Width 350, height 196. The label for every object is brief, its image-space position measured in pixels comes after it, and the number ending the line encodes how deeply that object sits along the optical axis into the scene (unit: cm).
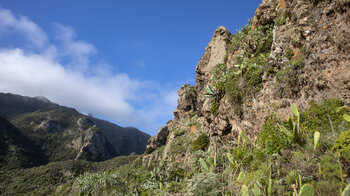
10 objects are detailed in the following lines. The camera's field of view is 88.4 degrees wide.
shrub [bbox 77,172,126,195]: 1282
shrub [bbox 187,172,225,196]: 451
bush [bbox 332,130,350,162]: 424
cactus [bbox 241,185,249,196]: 357
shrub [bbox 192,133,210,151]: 2097
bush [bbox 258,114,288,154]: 645
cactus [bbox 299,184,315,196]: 300
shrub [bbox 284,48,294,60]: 912
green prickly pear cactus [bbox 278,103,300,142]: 641
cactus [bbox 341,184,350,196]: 262
